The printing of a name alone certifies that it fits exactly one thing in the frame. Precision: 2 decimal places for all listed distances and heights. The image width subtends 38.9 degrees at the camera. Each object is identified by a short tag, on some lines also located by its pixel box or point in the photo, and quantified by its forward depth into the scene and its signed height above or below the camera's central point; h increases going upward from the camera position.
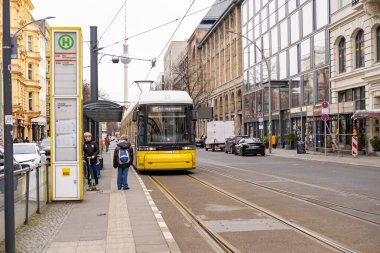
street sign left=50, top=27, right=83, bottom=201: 12.52 +0.60
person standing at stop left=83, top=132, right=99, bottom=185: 15.72 -0.38
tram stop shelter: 17.56 +0.92
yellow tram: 21.11 +0.16
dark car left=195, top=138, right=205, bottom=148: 66.56 -0.92
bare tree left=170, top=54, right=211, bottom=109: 76.27 +7.96
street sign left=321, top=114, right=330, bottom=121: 32.88 +1.05
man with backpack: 15.62 -0.67
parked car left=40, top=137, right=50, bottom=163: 31.74 -0.50
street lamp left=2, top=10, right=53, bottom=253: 6.61 +0.02
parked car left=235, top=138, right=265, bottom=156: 39.53 -0.90
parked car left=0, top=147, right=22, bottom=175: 13.68 -0.71
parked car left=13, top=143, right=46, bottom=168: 22.74 -0.68
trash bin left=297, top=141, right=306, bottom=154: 39.78 -0.97
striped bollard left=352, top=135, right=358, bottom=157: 32.38 -0.77
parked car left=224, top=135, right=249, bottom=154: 43.53 -0.66
